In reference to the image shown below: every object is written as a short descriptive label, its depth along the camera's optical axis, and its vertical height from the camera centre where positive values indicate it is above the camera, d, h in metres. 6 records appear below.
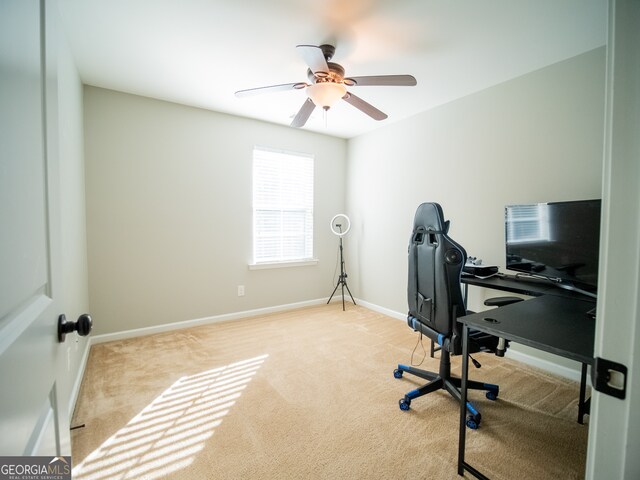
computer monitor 1.98 -0.08
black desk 1.12 -0.44
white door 0.47 -0.02
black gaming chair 1.80 -0.45
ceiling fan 2.05 +1.07
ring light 4.63 +0.08
